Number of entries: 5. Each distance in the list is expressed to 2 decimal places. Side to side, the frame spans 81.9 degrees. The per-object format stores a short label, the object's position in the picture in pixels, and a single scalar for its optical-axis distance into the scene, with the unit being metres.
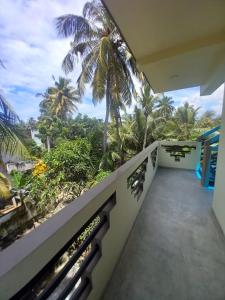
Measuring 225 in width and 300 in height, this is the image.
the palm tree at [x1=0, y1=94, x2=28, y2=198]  3.63
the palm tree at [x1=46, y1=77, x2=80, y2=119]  16.71
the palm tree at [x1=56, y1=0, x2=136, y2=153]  5.28
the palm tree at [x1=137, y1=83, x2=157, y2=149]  7.67
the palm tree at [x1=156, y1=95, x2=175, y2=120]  11.44
